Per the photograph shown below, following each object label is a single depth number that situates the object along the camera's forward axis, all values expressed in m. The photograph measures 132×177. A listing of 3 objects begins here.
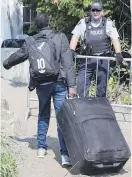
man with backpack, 5.32
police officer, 6.73
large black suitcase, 5.01
